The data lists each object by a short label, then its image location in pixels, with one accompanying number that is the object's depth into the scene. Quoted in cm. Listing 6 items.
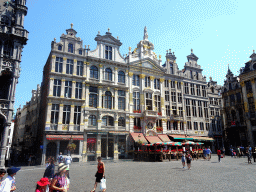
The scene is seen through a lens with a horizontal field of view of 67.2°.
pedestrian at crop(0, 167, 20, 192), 539
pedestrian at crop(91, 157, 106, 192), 920
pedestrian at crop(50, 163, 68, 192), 549
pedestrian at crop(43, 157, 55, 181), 819
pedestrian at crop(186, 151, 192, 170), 1650
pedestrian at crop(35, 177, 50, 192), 538
